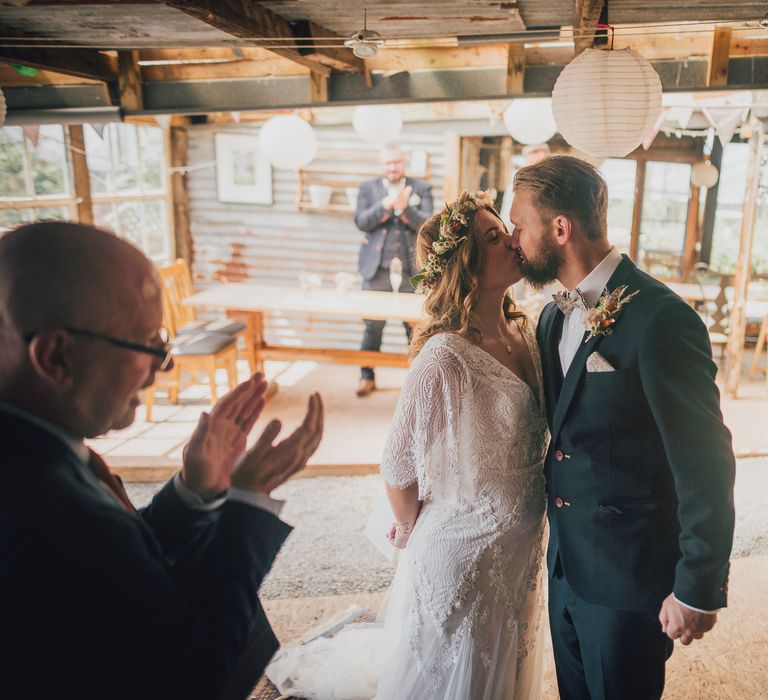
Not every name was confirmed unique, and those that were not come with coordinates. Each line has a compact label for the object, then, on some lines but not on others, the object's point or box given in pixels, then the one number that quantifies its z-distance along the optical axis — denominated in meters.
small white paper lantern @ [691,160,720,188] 7.82
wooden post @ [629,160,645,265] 8.51
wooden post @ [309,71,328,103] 4.50
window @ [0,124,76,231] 5.43
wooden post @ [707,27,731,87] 3.81
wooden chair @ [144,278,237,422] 5.47
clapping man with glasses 0.81
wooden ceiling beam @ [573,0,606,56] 2.79
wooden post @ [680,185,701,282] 8.52
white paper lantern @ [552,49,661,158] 2.80
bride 1.83
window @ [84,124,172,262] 6.68
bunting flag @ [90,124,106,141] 6.34
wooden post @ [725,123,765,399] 5.66
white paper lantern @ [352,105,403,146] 5.07
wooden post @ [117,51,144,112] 4.57
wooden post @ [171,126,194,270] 7.87
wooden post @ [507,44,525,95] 4.05
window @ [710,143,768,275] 8.55
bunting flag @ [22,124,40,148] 5.47
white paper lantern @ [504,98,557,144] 4.90
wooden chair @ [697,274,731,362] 7.00
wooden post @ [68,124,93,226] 5.97
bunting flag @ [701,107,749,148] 5.88
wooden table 5.32
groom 1.55
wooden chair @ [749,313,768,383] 6.61
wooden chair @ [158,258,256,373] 6.00
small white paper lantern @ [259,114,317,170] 5.15
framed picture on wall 7.74
